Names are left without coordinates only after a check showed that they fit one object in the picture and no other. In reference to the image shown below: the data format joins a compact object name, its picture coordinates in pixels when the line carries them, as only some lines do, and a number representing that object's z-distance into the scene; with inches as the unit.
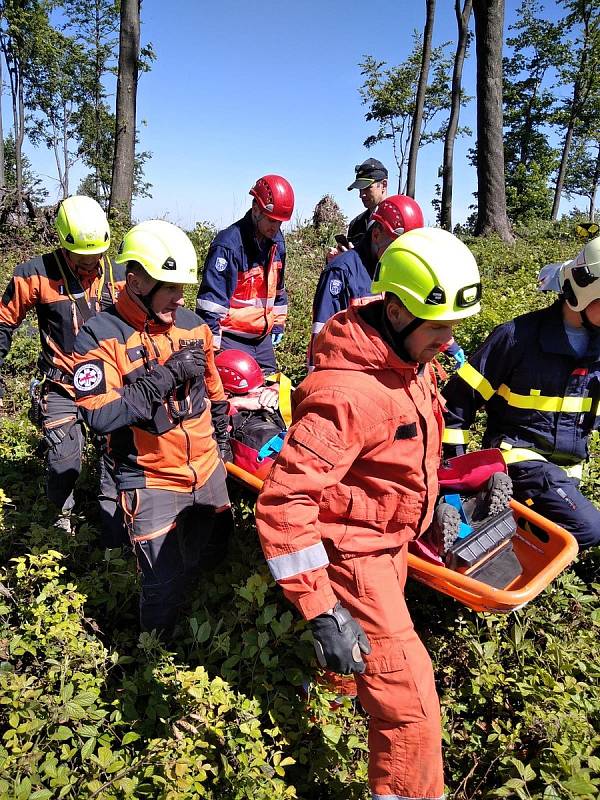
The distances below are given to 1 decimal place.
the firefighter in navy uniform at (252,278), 166.1
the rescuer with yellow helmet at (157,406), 110.1
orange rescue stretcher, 97.1
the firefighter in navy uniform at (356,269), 157.8
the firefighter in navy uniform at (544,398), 124.5
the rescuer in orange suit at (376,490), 77.9
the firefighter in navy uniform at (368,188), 223.0
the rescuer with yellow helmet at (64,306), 152.8
